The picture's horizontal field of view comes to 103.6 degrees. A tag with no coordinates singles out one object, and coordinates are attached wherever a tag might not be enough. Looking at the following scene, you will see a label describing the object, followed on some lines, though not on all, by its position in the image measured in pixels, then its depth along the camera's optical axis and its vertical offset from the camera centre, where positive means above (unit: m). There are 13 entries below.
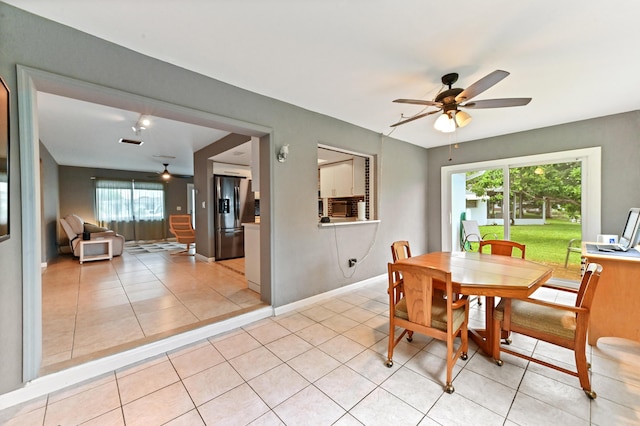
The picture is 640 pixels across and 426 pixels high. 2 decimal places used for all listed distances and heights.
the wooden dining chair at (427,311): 1.69 -0.79
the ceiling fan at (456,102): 2.01 +0.92
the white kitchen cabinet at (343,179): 4.55 +0.59
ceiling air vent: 4.85 +1.34
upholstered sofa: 5.81 -0.55
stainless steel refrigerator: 5.54 -0.07
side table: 5.54 -0.97
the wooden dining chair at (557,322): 1.60 -0.81
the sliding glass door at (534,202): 3.67 +0.07
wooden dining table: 1.69 -0.53
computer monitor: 2.48 -0.26
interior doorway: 1.62 +0.10
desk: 2.16 -0.83
